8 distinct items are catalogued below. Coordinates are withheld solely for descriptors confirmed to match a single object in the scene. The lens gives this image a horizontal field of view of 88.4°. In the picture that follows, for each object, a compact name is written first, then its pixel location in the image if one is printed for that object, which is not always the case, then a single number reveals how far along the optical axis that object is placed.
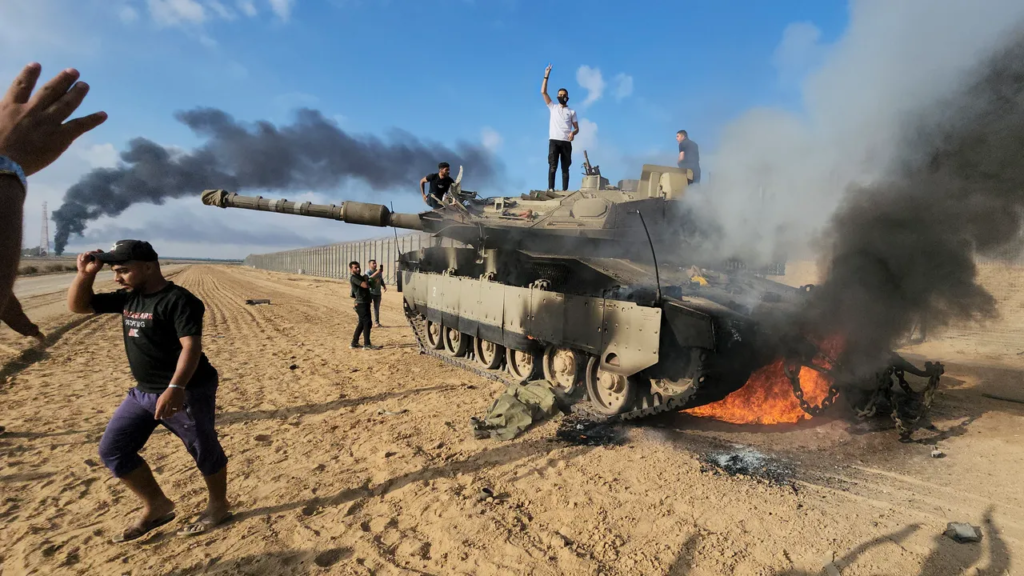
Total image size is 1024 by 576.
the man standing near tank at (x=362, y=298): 10.48
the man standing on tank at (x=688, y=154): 8.83
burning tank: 5.07
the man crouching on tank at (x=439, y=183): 8.91
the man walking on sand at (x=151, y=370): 3.04
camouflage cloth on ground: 5.37
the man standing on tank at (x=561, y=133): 10.01
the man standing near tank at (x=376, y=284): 12.84
